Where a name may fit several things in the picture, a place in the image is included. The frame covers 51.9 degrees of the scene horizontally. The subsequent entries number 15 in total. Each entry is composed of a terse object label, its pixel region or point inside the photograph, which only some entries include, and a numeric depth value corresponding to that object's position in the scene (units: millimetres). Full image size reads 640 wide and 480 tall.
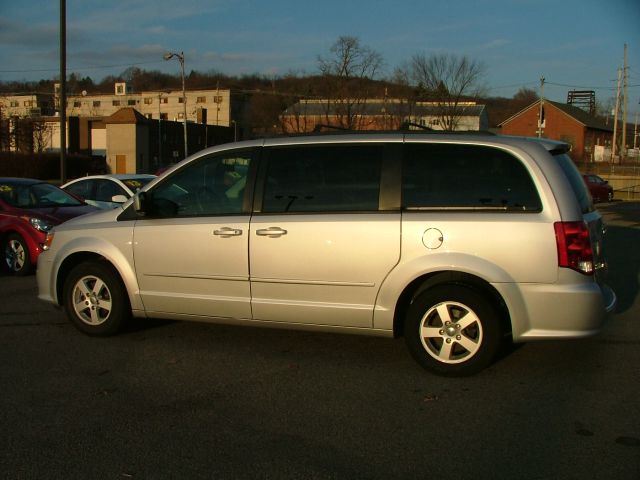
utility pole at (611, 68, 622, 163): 54875
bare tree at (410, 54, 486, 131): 46656
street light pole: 43000
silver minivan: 4777
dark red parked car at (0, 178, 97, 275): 9758
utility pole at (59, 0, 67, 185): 18578
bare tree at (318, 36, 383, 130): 42969
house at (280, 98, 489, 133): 43969
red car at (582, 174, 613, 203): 35812
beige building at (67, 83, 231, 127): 97875
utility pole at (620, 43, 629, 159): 60625
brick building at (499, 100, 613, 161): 72938
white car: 13203
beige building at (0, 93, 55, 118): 106812
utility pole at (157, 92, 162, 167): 66831
